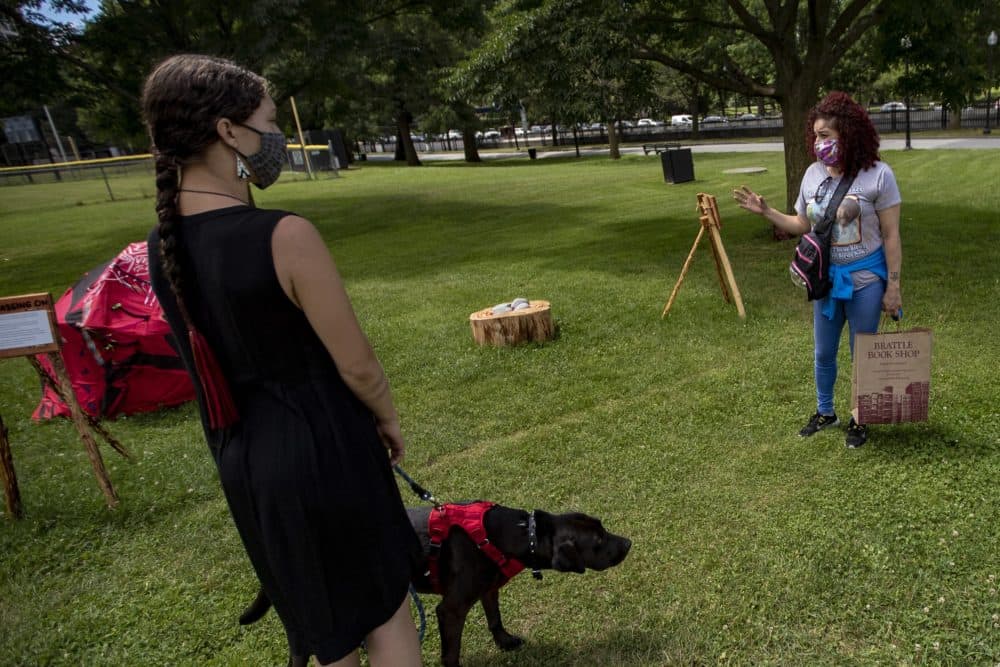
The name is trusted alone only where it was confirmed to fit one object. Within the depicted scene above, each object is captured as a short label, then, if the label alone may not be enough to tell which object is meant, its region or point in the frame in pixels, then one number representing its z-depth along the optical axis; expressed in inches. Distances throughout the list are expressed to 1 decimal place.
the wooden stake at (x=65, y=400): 173.8
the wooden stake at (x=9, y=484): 173.8
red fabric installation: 242.2
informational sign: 169.6
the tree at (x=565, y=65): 361.1
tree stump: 267.4
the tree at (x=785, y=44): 397.7
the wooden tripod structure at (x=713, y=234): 279.7
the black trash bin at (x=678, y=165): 746.2
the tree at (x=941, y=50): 366.3
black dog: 102.1
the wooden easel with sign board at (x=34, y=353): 169.8
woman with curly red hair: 148.3
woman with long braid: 63.9
